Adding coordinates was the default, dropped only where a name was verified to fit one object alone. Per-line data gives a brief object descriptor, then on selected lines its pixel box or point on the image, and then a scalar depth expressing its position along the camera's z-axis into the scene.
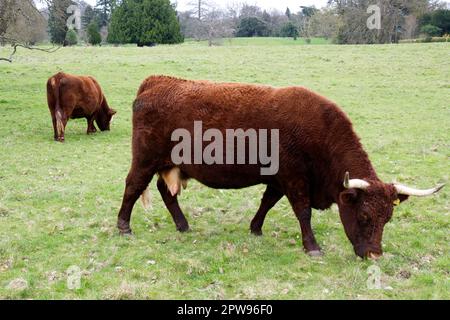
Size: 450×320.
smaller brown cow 15.03
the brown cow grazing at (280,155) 6.12
